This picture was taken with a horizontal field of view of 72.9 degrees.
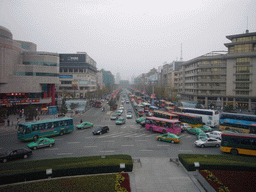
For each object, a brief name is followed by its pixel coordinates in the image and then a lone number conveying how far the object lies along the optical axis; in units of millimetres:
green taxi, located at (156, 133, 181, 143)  21909
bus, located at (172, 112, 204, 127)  31188
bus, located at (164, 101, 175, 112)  51100
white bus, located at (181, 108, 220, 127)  32094
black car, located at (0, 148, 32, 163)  15492
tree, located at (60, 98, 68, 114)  39594
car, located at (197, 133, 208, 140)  23397
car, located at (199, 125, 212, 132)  28922
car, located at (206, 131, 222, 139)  23283
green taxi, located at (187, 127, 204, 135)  26747
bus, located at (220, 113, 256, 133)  25891
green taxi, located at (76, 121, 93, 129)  30125
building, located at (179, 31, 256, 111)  52969
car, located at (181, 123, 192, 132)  29092
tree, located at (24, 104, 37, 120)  33125
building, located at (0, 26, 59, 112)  43312
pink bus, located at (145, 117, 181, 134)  26094
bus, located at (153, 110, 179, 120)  31125
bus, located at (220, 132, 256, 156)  17828
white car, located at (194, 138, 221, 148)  20562
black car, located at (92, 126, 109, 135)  25791
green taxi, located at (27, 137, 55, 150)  19069
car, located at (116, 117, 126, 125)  33706
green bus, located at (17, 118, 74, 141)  21859
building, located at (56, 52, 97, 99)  78125
